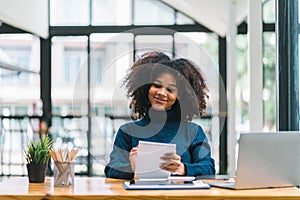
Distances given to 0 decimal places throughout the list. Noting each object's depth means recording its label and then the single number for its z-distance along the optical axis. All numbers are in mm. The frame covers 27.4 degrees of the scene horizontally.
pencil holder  2434
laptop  2309
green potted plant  2576
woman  2674
